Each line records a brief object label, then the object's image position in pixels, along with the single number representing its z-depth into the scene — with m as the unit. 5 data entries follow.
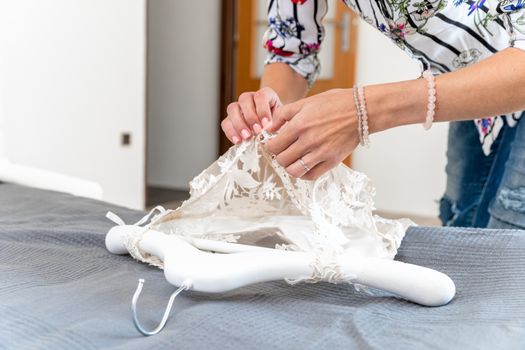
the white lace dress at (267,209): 0.82
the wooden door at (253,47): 3.96
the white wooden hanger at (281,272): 0.65
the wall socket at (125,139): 3.52
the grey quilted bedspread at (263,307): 0.55
